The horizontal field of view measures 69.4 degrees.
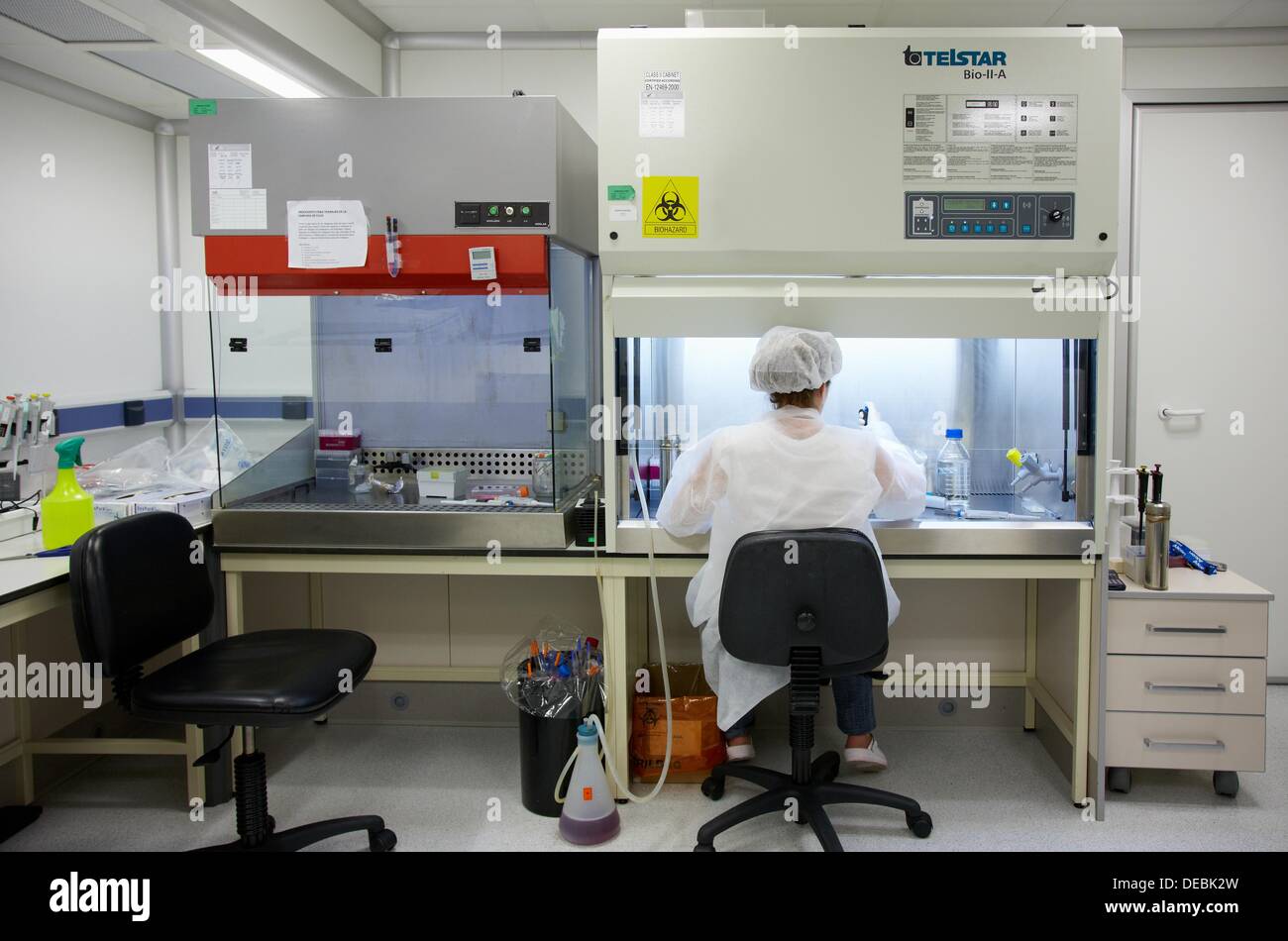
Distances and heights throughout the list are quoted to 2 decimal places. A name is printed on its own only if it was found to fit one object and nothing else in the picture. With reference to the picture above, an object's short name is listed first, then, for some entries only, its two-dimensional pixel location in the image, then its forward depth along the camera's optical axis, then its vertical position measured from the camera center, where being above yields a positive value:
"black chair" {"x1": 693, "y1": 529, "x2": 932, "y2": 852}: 1.93 -0.44
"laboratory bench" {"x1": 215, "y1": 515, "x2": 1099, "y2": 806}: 2.34 -0.44
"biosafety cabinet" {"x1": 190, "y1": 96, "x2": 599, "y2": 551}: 2.37 +0.23
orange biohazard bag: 2.53 -0.93
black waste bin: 2.35 -0.90
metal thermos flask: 2.37 -0.39
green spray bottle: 2.21 -0.25
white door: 3.20 +0.25
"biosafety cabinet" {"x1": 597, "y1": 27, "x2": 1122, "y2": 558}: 2.23 +0.50
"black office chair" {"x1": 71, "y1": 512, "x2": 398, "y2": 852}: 1.82 -0.56
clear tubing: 2.28 -0.85
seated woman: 2.12 -0.20
